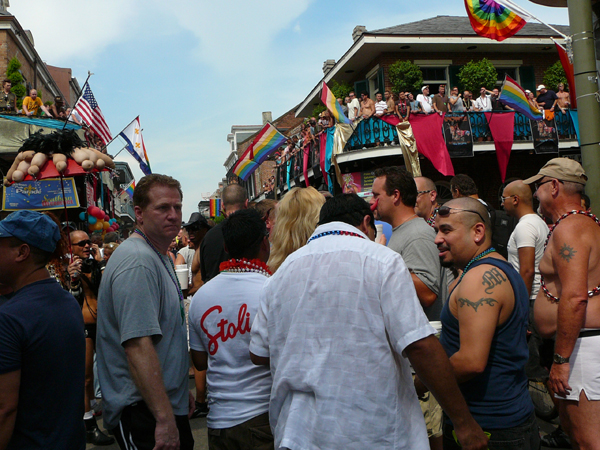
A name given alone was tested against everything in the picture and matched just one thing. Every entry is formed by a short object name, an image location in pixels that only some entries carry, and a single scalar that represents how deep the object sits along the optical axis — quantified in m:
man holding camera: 5.04
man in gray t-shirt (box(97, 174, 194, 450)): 2.28
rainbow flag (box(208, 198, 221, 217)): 28.64
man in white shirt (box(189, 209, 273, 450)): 2.56
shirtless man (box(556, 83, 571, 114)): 17.19
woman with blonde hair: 3.29
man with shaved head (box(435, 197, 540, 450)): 2.29
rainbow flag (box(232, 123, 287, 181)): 13.58
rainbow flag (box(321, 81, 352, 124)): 14.84
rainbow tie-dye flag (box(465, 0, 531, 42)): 9.58
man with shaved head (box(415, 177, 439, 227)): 4.73
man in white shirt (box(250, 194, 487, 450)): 1.81
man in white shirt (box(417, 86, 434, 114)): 15.98
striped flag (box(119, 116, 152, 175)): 16.34
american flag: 12.81
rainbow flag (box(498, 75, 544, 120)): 14.19
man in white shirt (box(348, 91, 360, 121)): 17.12
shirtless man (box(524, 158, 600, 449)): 2.87
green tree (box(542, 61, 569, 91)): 18.83
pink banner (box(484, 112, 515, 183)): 16.39
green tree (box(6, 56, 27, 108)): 18.58
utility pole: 4.31
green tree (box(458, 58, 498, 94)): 17.95
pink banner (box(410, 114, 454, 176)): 15.60
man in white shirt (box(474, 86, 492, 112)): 16.56
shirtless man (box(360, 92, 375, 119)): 16.14
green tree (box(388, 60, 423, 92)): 17.59
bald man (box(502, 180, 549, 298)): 4.66
